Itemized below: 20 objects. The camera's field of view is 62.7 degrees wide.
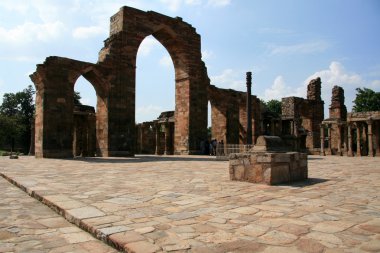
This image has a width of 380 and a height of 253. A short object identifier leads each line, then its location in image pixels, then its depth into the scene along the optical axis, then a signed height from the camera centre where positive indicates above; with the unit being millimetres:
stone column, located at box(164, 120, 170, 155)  24450 +541
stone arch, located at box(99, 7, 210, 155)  16469 +4445
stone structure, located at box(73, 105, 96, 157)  20355 +758
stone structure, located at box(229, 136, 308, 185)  5359 -393
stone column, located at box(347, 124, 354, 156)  21788 +125
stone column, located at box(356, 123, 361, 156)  21938 -522
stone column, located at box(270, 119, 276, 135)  27700 +1448
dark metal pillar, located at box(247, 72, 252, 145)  16100 +2397
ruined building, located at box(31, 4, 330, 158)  14828 +2330
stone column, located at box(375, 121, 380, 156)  22231 +368
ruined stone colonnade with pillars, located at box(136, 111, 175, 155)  24641 +574
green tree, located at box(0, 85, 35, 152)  41788 +5043
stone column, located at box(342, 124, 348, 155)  23189 +210
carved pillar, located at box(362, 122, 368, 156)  24031 -29
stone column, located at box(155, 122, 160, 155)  25578 +488
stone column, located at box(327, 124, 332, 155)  23067 +105
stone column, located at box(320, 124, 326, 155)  23159 +144
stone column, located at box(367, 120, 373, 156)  21141 +248
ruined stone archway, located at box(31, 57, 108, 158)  14438 +1941
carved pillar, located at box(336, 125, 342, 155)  23220 +397
